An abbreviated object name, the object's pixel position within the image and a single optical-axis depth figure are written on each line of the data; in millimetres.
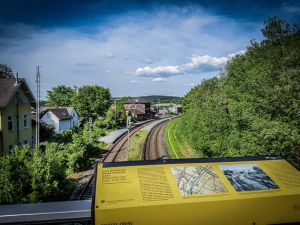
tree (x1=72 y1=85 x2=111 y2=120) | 46219
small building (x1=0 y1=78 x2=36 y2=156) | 16422
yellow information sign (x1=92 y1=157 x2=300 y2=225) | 3023
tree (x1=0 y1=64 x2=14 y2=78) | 39250
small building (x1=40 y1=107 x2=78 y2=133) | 36375
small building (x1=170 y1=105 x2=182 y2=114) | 104412
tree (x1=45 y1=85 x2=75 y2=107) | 65762
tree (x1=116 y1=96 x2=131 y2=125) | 51525
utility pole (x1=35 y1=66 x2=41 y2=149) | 17855
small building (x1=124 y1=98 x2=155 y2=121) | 66350
